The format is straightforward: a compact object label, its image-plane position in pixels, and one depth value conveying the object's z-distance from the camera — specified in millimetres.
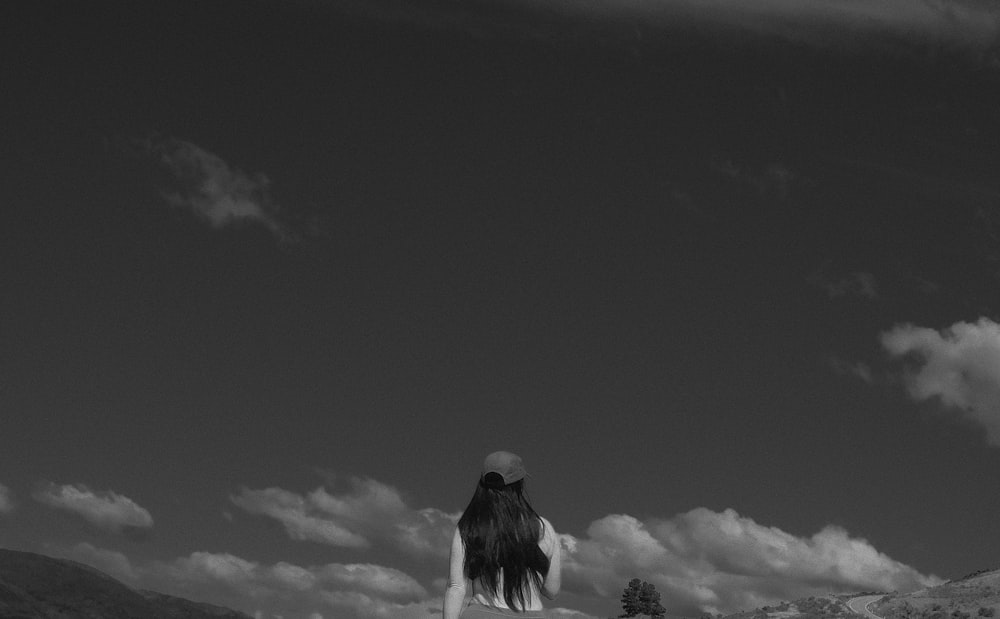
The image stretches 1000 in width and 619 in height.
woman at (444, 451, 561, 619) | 8820
